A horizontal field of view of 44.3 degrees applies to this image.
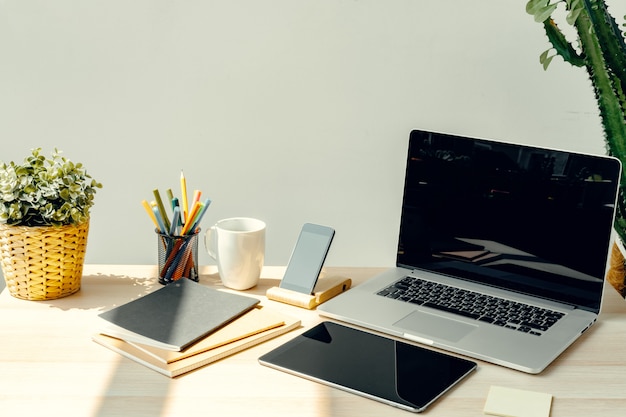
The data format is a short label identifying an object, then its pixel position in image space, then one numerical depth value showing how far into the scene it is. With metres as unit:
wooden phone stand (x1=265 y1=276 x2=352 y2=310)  1.25
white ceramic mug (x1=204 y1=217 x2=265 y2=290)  1.29
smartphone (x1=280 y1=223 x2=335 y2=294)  1.28
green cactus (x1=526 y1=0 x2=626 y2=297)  1.36
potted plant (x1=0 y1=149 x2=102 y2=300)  1.20
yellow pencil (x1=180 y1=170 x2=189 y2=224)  1.33
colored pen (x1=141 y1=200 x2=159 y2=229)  1.31
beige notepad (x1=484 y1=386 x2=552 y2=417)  0.93
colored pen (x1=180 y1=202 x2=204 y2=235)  1.32
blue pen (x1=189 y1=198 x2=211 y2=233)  1.32
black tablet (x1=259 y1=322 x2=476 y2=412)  0.97
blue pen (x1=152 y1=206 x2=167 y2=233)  1.30
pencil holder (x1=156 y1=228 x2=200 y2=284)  1.31
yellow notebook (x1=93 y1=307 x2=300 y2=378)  1.02
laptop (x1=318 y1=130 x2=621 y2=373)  1.15
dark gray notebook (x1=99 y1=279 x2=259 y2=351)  1.08
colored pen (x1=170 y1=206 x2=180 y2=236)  1.30
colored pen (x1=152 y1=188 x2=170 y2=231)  1.31
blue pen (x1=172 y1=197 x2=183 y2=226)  1.32
